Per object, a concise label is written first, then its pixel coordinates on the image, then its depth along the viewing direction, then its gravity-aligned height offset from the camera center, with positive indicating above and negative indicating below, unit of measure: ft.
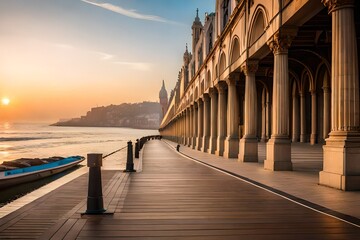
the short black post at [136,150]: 90.60 -3.67
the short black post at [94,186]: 23.27 -3.04
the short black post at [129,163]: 51.06 -3.62
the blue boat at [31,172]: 57.62 -6.39
